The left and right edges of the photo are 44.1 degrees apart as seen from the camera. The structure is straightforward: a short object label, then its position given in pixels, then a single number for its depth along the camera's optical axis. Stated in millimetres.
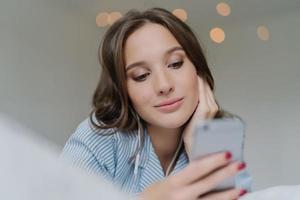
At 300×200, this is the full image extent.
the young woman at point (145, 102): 709
